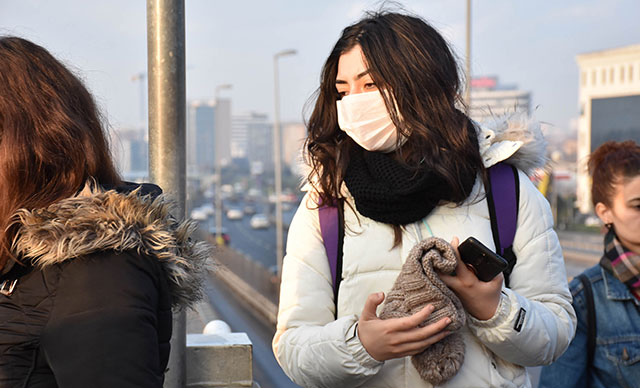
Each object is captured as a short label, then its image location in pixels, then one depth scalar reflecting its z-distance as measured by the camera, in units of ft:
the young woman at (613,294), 8.52
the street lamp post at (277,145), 95.55
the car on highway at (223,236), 175.89
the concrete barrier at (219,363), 9.20
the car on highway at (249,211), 300.30
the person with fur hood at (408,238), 5.83
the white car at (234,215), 284.61
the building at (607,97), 241.76
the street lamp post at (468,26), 42.04
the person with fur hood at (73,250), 4.39
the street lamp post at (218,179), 128.67
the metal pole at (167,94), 8.14
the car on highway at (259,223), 240.12
